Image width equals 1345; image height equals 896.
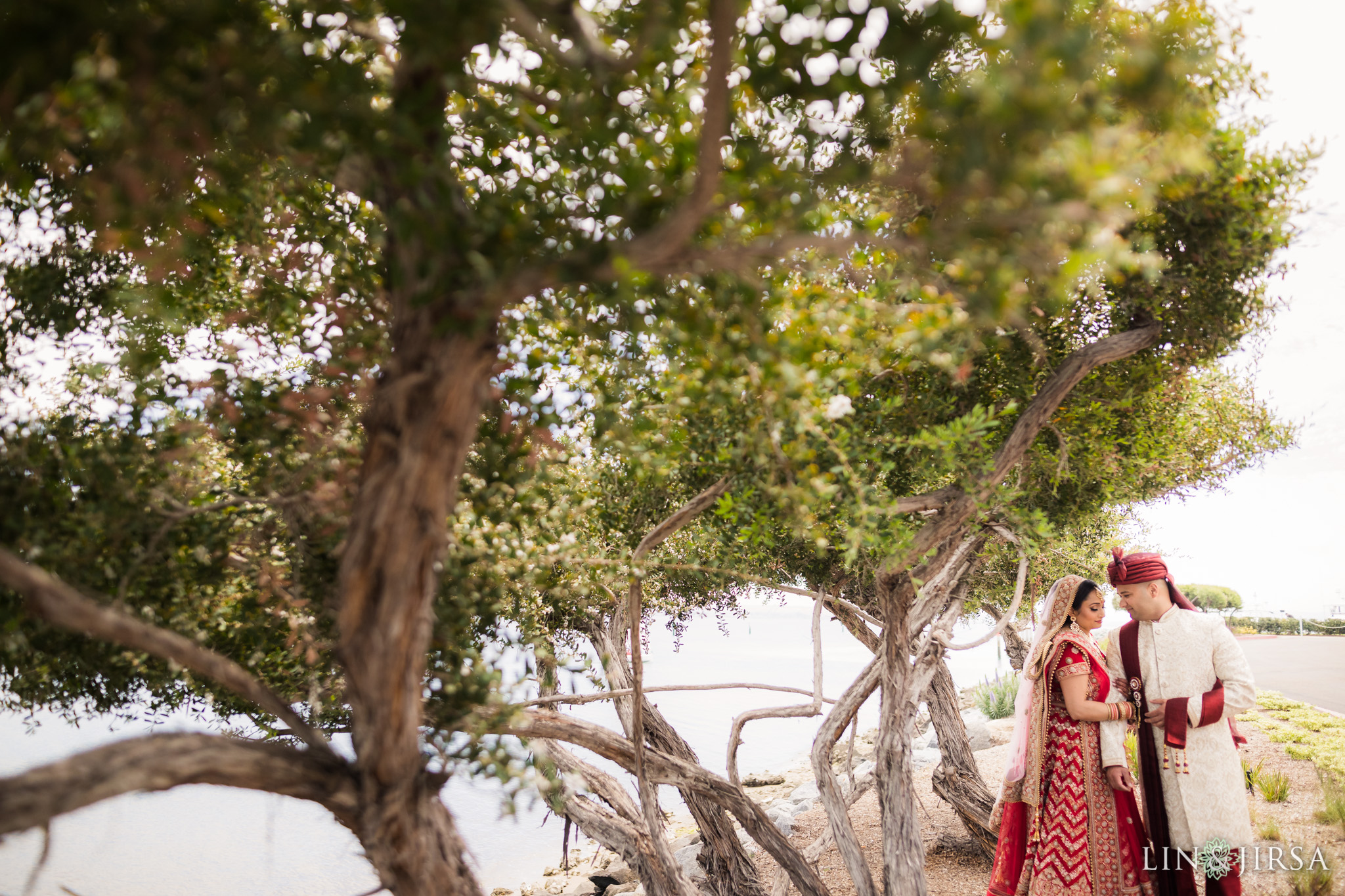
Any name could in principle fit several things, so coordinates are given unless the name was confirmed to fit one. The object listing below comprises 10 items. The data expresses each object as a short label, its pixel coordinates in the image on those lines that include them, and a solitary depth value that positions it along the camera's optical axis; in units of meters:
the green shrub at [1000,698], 16.89
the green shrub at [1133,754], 8.80
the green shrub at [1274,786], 8.00
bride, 4.81
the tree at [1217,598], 40.75
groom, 4.57
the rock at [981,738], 14.64
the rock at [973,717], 17.96
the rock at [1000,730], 15.07
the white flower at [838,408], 3.17
